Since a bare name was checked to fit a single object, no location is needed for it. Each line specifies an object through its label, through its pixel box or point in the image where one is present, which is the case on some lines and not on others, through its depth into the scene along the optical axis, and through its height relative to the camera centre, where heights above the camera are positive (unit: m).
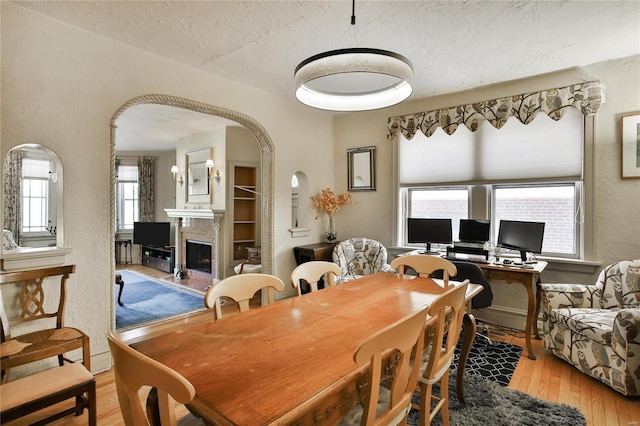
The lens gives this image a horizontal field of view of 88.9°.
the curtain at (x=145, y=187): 7.78 +0.60
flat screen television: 6.95 -0.45
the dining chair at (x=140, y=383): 0.82 -0.45
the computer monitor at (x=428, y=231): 3.74 -0.23
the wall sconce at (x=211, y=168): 5.46 +0.75
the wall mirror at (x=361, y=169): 4.52 +0.61
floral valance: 3.05 +1.08
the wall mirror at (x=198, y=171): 5.74 +0.74
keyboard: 3.25 -0.49
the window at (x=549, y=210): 3.29 +0.02
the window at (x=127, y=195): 7.71 +0.40
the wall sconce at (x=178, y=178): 6.29 +0.68
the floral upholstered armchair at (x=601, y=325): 2.17 -0.84
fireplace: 5.67 -0.79
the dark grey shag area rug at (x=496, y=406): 1.97 -1.26
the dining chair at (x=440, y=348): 1.50 -0.68
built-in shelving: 5.62 +0.03
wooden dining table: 0.94 -0.54
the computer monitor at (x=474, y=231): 3.48 -0.20
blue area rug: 3.93 -1.26
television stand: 6.70 -0.98
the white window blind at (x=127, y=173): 7.73 +0.93
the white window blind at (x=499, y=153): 3.27 +0.66
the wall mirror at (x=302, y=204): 4.50 +0.11
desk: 2.88 -0.61
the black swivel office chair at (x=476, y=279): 2.87 -0.59
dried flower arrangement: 4.60 +0.15
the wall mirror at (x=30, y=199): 5.98 +0.25
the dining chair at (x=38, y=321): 1.99 -0.75
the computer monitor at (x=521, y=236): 3.08 -0.24
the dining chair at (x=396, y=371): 1.03 -0.59
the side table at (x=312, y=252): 4.12 -0.52
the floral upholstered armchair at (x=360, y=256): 3.96 -0.55
